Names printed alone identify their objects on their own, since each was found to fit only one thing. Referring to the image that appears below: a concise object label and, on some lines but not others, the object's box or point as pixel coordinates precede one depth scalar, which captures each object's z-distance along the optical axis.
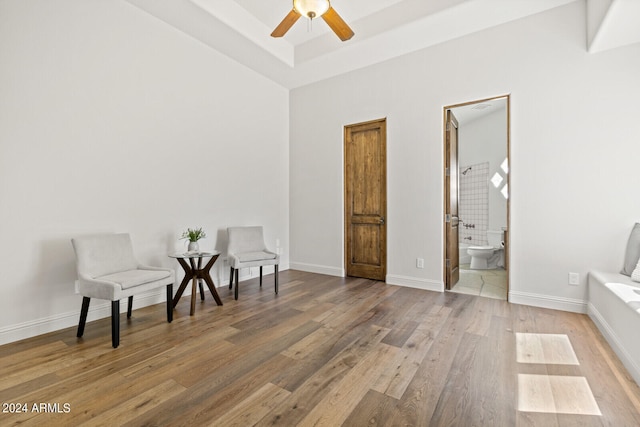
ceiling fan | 2.43
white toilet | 5.38
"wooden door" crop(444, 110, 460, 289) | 3.88
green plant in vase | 3.31
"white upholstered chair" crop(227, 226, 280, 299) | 3.62
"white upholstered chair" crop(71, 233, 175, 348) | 2.33
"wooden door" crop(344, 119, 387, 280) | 4.39
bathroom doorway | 5.34
